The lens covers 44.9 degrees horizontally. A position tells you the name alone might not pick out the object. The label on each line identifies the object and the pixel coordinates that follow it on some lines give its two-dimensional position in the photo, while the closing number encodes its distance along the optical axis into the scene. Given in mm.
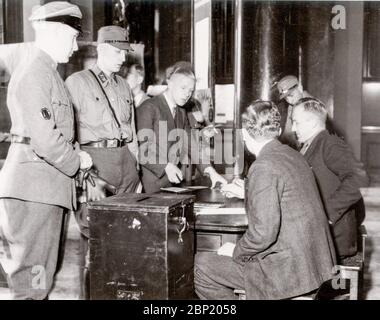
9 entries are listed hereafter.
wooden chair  2441
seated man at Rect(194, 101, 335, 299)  2143
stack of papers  3016
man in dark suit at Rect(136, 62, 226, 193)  3441
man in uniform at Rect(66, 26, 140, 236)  3107
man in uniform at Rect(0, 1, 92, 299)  2381
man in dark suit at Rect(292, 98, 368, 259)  2773
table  2387
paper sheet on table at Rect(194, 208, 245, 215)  2664
